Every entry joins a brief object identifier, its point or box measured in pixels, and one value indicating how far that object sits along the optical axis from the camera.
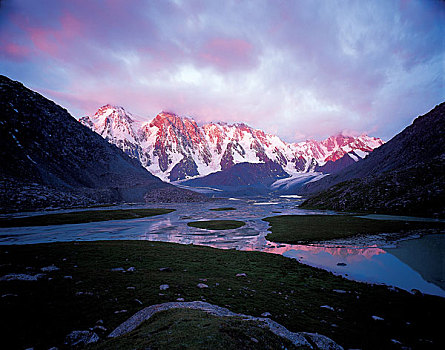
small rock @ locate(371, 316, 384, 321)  11.21
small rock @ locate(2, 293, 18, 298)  10.26
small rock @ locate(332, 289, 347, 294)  14.77
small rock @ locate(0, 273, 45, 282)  12.59
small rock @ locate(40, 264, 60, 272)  15.17
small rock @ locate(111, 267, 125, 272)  16.98
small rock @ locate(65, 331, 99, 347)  7.61
